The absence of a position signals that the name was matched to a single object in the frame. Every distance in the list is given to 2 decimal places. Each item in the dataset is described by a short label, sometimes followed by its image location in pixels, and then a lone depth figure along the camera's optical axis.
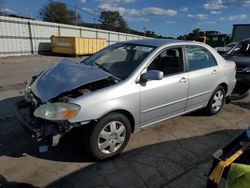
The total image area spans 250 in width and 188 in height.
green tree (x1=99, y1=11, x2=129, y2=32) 67.84
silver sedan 2.75
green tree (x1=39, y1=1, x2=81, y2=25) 52.03
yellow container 19.34
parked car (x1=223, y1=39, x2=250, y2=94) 6.26
